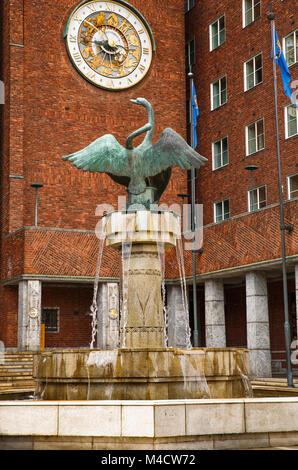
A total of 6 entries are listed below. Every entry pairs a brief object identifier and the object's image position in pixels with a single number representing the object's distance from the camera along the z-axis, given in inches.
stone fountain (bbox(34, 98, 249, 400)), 520.1
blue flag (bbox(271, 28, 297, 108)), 999.6
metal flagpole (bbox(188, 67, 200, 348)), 1180.5
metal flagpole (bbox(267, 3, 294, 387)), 868.0
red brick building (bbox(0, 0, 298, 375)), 1262.3
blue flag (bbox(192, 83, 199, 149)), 1283.2
